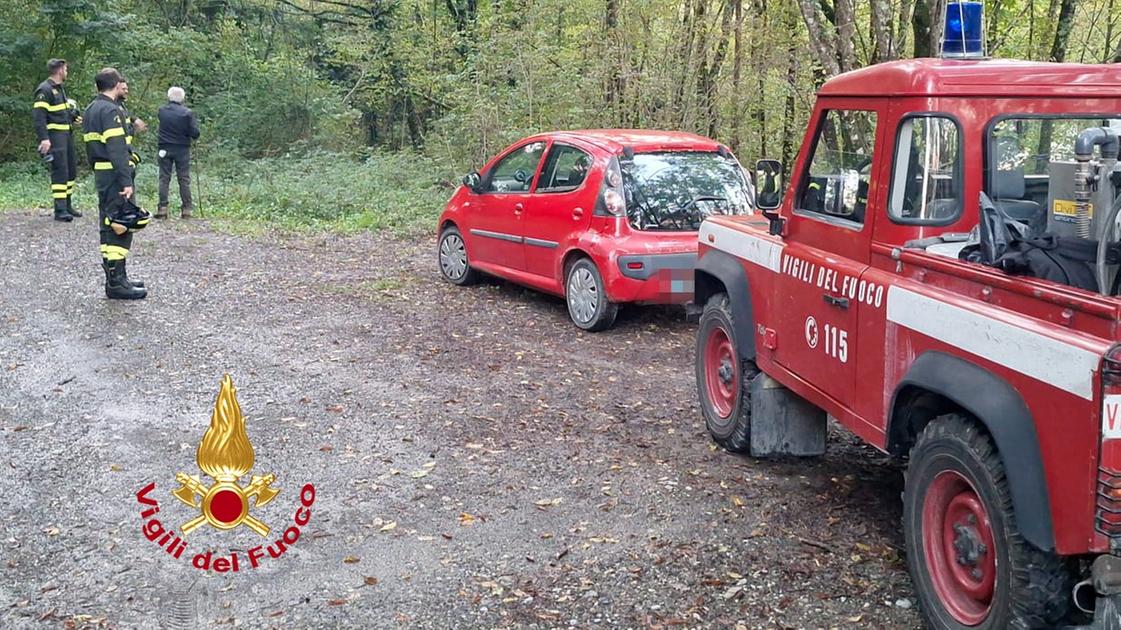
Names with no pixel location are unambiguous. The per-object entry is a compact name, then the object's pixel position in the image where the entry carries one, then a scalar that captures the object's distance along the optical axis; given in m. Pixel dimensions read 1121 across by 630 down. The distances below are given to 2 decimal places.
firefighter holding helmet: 9.52
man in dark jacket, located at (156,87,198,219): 15.79
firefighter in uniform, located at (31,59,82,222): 14.66
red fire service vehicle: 3.41
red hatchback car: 8.97
